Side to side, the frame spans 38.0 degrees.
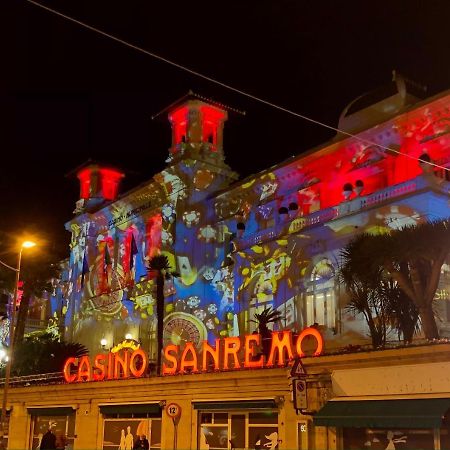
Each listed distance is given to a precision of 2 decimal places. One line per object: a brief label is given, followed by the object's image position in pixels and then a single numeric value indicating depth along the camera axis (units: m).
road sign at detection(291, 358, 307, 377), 18.84
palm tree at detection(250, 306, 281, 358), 22.39
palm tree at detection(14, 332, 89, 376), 38.35
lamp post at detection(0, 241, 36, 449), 25.86
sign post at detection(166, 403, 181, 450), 22.58
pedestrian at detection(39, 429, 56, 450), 23.44
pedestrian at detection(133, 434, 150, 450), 22.33
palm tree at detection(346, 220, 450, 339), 20.11
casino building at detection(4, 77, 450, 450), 18.00
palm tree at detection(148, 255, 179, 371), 35.76
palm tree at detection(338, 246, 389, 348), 22.38
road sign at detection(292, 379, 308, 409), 18.56
